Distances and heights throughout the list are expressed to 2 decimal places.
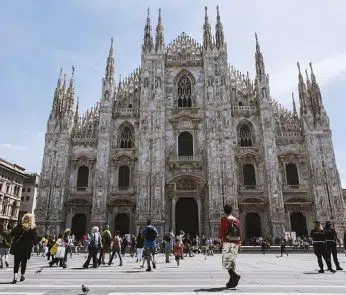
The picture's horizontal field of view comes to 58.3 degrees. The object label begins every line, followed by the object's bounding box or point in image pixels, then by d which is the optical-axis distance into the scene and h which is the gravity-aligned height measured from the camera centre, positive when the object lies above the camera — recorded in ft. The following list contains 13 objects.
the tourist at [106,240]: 39.86 +0.19
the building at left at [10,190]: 128.47 +22.02
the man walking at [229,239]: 19.17 +0.15
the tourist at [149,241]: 31.94 +0.08
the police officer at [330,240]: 30.63 +0.04
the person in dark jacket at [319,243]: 28.82 -0.18
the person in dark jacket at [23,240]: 22.03 +0.17
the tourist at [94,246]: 34.38 -0.42
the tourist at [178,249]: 38.23 -0.92
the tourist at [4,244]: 36.09 -0.17
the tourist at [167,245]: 45.00 -0.47
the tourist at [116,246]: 39.75 -0.50
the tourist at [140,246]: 45.24 -0.67
